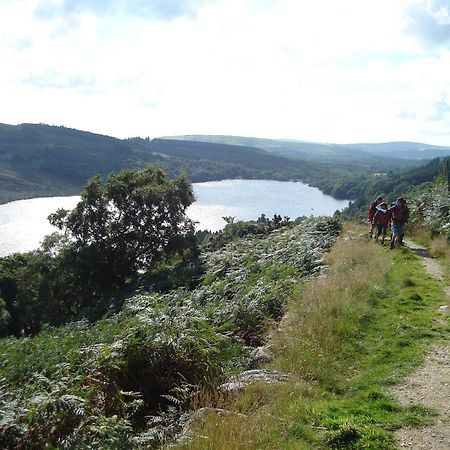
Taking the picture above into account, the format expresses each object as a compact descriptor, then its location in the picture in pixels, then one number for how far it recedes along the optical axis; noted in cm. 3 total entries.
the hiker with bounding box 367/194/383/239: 2153
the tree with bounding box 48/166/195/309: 3522
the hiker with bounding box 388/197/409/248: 1783
